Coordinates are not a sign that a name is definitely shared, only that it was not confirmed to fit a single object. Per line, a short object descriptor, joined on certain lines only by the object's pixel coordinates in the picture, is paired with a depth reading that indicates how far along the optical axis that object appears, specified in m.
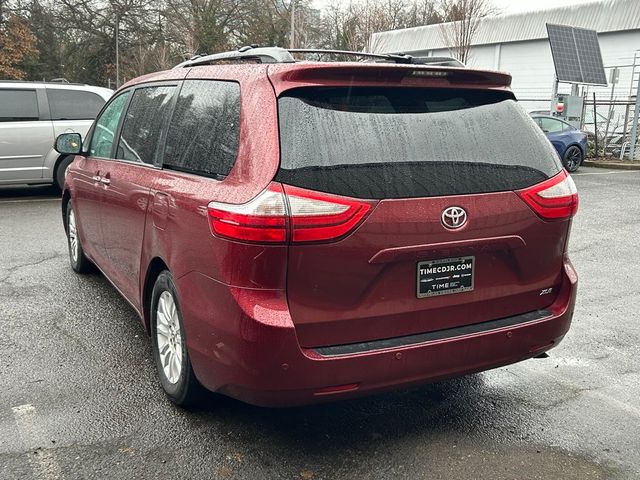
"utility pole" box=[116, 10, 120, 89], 38.59
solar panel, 18.81
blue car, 16.72
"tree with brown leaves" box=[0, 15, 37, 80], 32.66
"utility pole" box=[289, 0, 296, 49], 29.31
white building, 29.39
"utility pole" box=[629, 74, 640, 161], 17.88
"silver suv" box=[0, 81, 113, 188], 10.02
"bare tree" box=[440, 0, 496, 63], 26.56
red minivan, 2.56
